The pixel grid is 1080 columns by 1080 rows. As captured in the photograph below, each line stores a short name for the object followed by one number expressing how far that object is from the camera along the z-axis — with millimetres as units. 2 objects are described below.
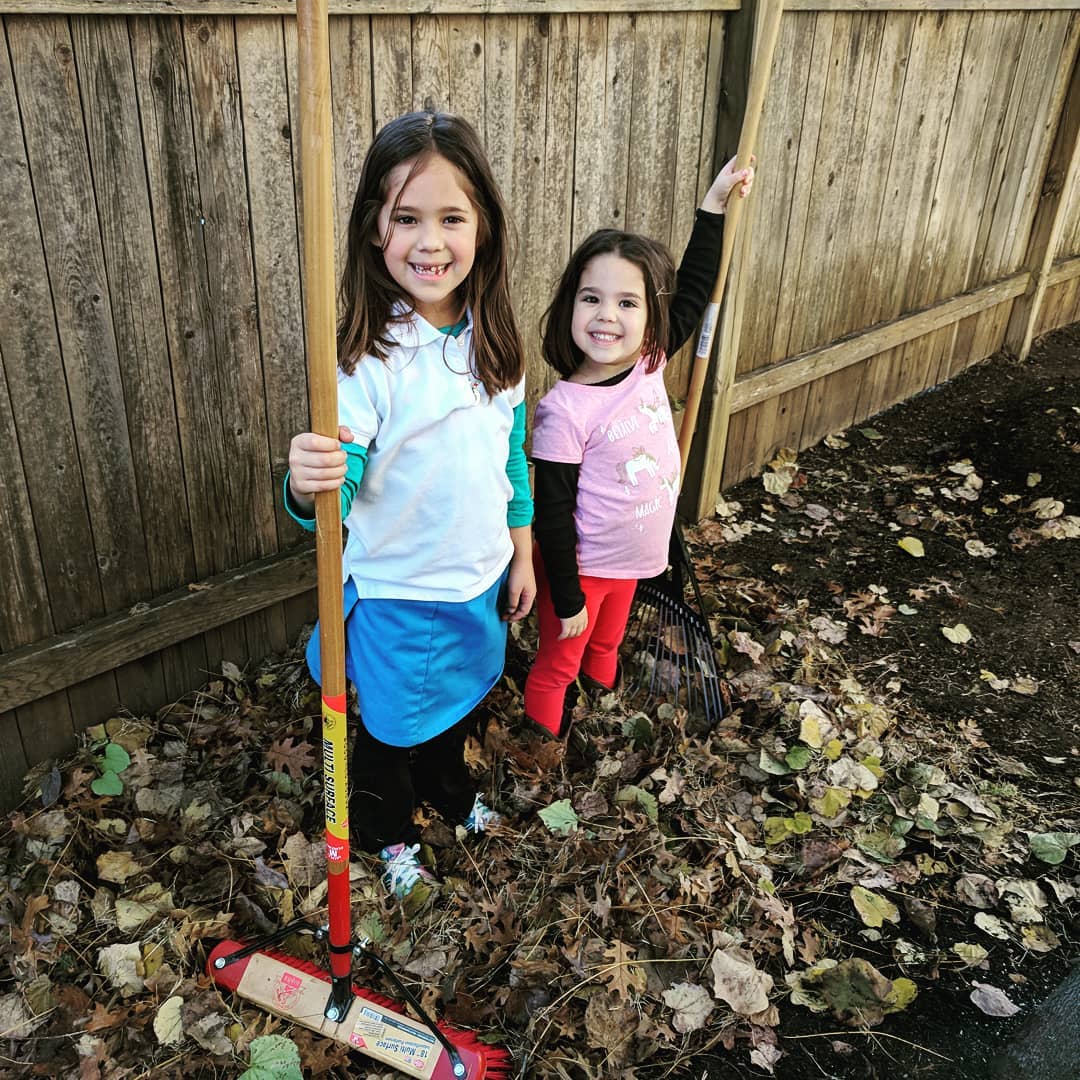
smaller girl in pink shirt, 2492
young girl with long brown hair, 1924
